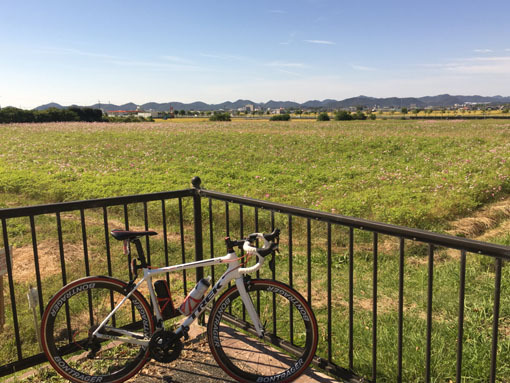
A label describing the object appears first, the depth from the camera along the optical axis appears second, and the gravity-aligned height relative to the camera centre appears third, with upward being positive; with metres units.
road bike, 2.85 -1.48
